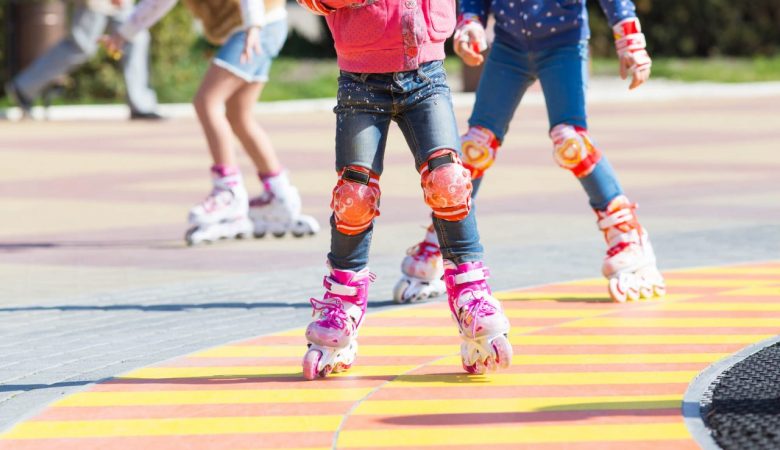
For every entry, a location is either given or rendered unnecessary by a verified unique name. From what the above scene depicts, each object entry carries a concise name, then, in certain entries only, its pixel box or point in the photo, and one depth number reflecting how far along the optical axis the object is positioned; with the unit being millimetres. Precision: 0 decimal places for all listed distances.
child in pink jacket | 10641
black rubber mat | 8711
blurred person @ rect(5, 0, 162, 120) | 37500
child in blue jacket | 13242
